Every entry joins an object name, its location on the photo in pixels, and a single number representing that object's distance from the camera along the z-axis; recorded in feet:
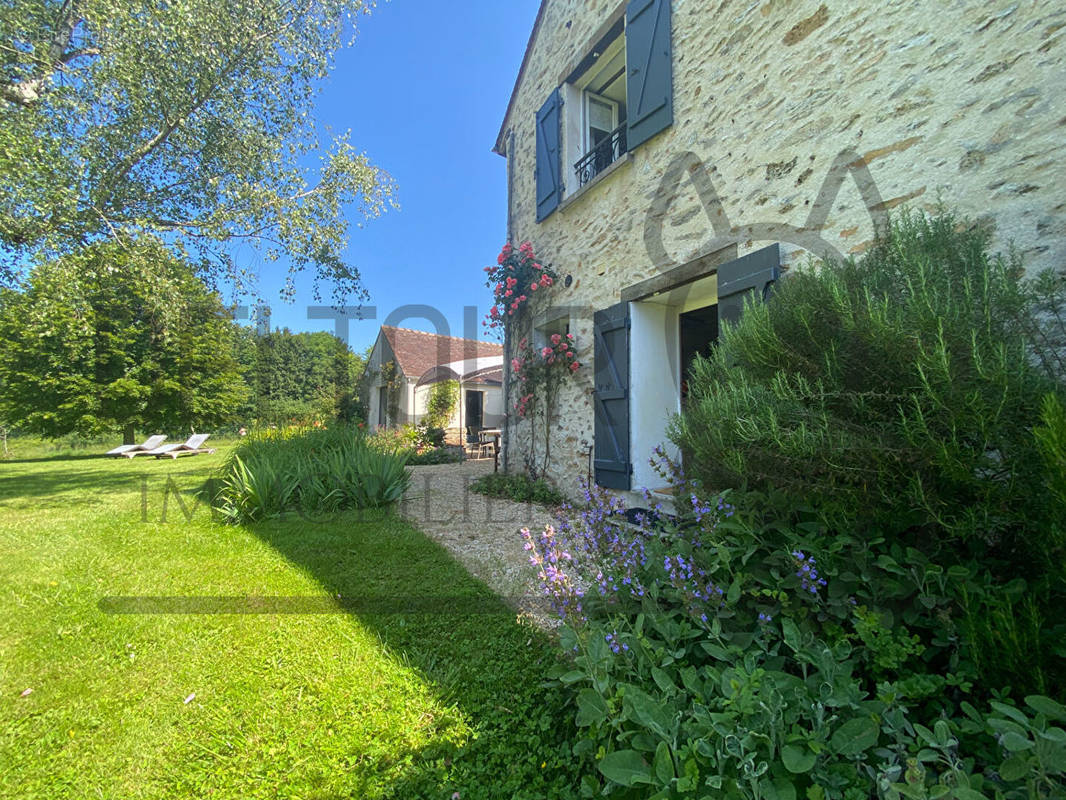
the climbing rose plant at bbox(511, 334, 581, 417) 18.26
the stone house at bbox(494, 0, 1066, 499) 7.33
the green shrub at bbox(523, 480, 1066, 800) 3.32
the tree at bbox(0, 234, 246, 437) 47.01
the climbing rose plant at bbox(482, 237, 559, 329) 20.02
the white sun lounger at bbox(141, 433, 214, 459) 45.98
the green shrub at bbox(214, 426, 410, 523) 16.51
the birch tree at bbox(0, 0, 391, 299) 17.84
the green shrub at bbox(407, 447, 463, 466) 35.52
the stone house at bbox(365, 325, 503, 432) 52.01
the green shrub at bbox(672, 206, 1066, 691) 4.12
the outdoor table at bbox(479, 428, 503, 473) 24.39
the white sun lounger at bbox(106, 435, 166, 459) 45.47
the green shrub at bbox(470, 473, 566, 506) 18.99
